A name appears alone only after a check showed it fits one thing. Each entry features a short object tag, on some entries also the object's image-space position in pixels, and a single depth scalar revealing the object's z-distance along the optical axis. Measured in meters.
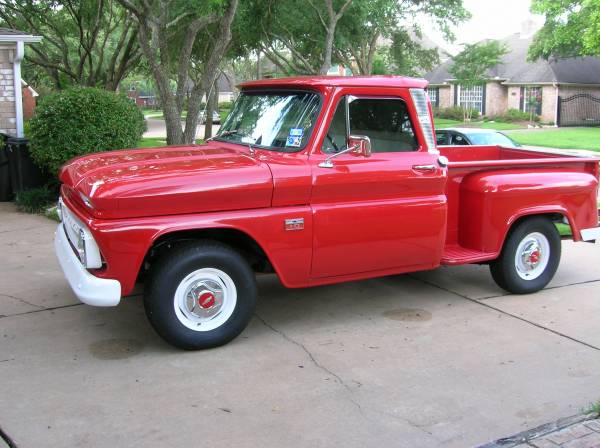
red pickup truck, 4.52
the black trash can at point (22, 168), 10.62
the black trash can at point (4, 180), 10.91
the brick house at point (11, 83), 12.31
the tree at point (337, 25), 20.39
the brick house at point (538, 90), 41.31
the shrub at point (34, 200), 10.27
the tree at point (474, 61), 34.31
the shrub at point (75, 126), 9.93
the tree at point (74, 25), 20.12
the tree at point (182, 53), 10.92
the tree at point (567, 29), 30.98
